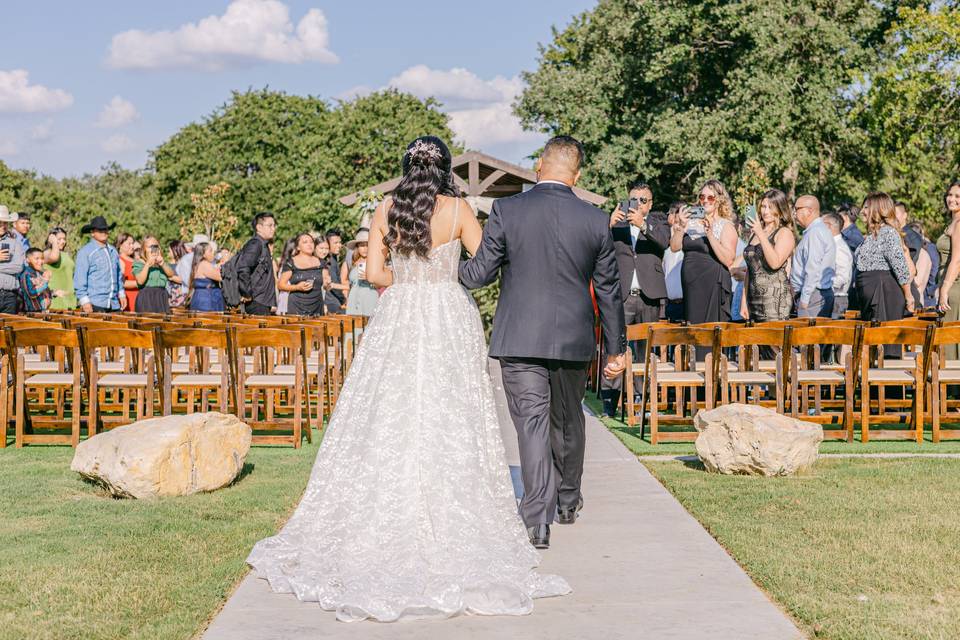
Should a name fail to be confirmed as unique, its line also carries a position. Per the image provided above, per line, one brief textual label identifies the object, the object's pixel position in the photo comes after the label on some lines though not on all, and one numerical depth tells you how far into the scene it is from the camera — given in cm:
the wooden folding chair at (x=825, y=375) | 1048
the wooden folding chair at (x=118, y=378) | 1027
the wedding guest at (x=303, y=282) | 1590
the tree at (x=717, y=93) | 3228
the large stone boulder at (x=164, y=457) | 772
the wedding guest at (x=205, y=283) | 1716
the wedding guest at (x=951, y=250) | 1184
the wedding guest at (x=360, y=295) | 1642
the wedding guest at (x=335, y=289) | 2080
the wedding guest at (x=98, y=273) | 1511
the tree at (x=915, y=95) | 3319
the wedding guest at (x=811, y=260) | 1225
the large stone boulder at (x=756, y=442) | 841
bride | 542
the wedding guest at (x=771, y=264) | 1162
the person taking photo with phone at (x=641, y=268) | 1212
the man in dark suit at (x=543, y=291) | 641
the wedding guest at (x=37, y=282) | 1590
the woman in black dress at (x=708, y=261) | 1173
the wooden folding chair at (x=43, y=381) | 1042
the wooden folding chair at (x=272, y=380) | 1034
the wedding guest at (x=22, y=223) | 1659
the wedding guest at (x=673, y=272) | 1337
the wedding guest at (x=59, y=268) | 1753
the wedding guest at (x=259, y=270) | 1412
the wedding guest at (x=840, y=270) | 1364
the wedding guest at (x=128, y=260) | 1755
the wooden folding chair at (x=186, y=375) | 1035
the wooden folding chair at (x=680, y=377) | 1038
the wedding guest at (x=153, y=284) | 1722
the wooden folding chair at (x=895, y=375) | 1045
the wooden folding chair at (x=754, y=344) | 1042
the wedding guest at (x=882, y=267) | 1207
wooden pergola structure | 2531
